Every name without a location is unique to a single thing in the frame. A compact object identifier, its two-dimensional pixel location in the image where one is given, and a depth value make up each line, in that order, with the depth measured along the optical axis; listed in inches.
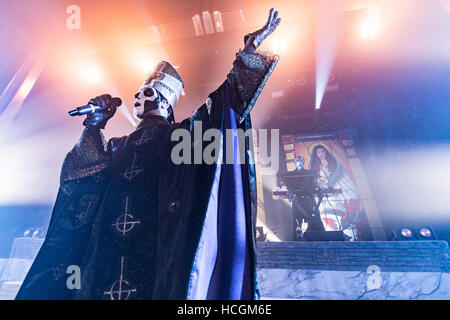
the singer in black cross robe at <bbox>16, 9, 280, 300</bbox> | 39.2
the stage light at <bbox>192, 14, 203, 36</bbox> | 168.2
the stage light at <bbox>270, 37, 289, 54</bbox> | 186.7
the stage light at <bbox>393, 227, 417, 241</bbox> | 103.2
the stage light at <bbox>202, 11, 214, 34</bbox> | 164.4
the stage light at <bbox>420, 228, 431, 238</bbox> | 99.7
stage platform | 76.3
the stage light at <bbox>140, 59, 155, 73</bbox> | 202.9
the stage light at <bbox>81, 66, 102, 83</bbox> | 206.2
